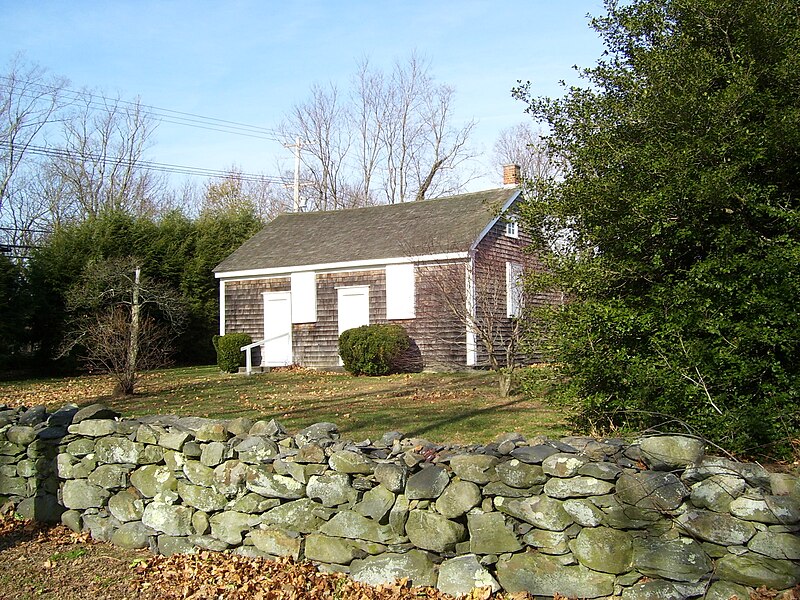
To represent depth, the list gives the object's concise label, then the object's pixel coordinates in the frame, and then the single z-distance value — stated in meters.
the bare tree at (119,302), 17.30
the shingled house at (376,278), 16.31
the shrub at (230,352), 18.62
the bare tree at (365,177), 34.00
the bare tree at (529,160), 29.03
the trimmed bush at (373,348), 16.23
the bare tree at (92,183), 33.72
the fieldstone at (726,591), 3.81
